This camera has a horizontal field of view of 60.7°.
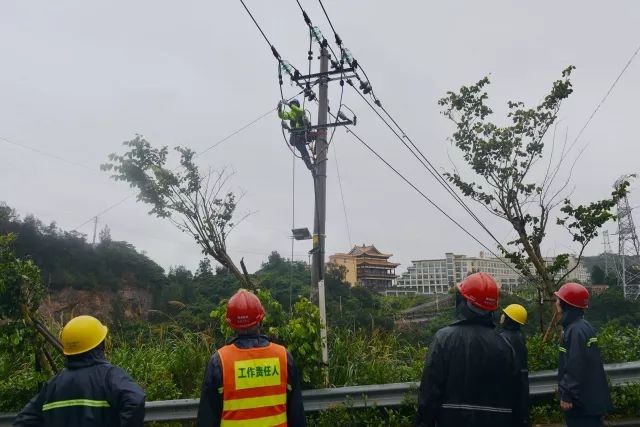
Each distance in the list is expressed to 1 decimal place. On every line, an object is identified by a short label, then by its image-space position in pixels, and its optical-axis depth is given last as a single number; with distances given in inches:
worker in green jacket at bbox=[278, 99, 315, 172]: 346.6
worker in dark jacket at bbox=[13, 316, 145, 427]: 123.9
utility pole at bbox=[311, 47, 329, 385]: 309.6
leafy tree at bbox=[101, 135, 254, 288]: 462.6
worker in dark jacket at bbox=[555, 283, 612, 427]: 171.3
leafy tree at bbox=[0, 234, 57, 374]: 255.3
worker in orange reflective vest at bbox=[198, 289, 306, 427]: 129.0
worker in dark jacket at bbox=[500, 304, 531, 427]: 193.0
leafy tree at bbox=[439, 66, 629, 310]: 332.5
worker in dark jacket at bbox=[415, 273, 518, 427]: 129.0
